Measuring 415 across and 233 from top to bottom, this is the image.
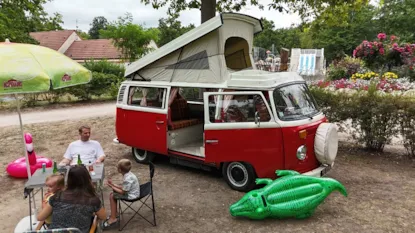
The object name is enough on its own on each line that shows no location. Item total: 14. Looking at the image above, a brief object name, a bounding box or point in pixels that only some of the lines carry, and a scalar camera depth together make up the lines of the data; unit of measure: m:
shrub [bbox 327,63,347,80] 22.73
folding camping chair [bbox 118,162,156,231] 4.55
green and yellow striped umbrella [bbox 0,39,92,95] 3.89
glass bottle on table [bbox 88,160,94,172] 4.73
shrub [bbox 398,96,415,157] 7.11
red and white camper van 5.50
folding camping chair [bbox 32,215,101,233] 2.93
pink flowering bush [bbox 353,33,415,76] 19.52
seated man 5.43
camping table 4.23
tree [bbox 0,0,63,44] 15.13
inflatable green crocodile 4.69
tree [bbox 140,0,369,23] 10.07
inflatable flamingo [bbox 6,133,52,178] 6.79
